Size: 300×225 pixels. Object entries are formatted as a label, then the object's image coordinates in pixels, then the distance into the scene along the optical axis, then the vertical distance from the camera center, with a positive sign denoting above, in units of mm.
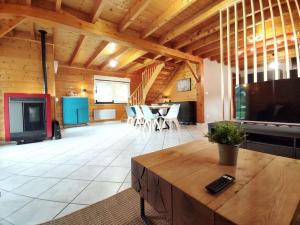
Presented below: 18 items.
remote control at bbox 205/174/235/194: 760 -371
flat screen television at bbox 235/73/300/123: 2199 +104
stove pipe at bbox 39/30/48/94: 4160 +1438
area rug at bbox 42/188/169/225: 1162 -780
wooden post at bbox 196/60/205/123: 6191 +588
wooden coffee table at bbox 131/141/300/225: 618 -385
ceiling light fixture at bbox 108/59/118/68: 6423 +2025
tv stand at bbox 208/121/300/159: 1889 -420
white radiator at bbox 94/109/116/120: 7323 -107
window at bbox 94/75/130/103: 7562 +1082
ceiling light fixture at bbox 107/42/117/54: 5120 +2117
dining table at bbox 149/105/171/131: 5295 -213
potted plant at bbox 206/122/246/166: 1062 -208
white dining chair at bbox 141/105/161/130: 5072 -201
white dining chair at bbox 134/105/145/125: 5649 -74
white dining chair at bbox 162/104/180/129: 4979 -89
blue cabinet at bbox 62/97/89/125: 6250 +91
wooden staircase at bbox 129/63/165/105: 7316 +1251
